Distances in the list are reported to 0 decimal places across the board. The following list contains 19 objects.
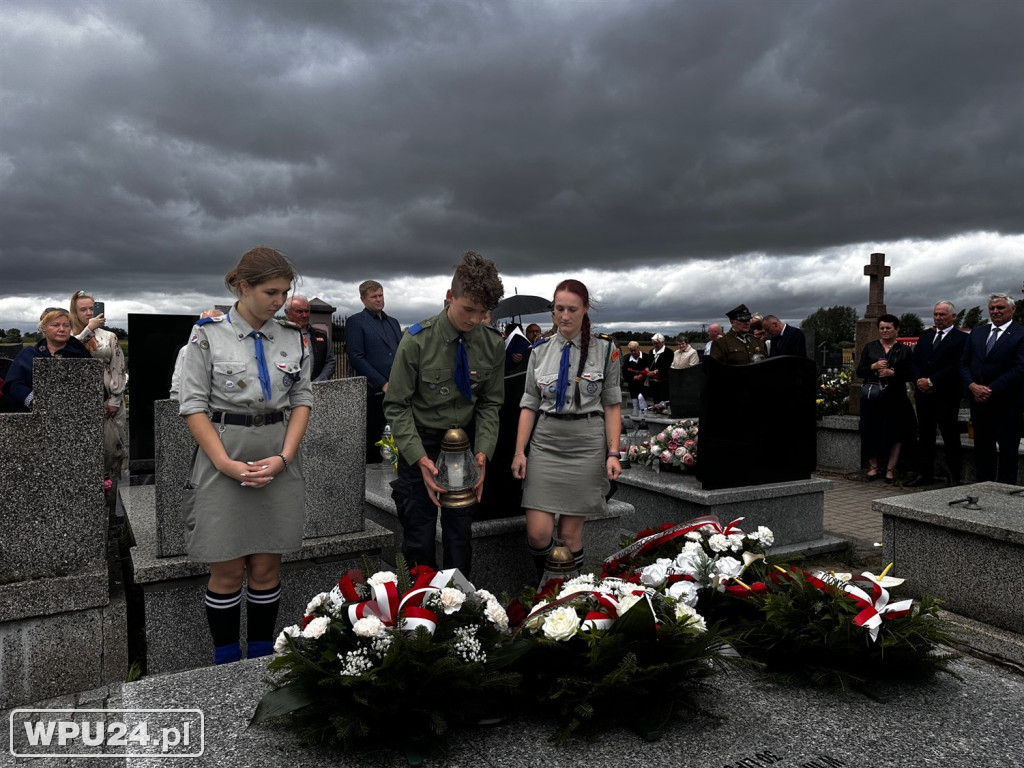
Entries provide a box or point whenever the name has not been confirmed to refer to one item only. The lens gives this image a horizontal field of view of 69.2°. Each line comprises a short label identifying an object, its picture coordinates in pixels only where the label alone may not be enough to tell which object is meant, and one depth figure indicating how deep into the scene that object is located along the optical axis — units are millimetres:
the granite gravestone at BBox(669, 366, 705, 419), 11242
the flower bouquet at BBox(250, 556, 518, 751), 2104
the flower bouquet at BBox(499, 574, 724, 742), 2229
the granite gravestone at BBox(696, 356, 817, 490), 5664
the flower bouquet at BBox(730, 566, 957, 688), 2562
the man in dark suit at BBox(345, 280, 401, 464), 7211
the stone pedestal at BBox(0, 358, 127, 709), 3264
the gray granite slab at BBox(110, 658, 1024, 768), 2049
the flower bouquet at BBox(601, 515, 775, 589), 3008
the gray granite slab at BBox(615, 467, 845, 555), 5773
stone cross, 12938
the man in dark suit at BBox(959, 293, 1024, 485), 7340
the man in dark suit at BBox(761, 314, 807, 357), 9672
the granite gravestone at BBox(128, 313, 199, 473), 5500
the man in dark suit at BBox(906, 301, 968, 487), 8406
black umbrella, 12141
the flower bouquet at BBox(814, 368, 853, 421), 11312
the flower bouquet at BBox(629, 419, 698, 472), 6289
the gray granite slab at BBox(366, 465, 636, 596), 4562
